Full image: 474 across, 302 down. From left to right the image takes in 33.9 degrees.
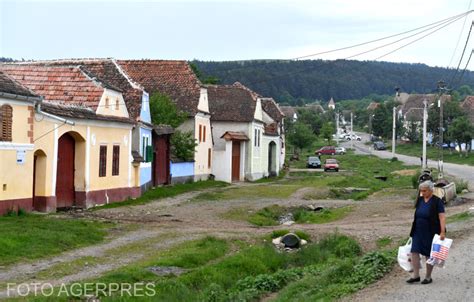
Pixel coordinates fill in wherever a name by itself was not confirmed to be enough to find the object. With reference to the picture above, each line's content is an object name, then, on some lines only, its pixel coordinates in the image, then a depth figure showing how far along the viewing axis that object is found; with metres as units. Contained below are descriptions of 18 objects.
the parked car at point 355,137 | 143.88
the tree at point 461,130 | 77.81
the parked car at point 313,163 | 73.12
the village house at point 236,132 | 50.75
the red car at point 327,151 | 98.79
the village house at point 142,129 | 33.44
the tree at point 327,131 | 119.25
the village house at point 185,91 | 44.91
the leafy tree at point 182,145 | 41.94
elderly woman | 12.14
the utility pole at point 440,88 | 44.05
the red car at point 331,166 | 65.75
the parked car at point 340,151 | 98.70
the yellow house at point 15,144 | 21.16
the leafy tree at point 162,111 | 40.62
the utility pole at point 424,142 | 54.44
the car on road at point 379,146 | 111.07
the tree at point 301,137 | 89.38
